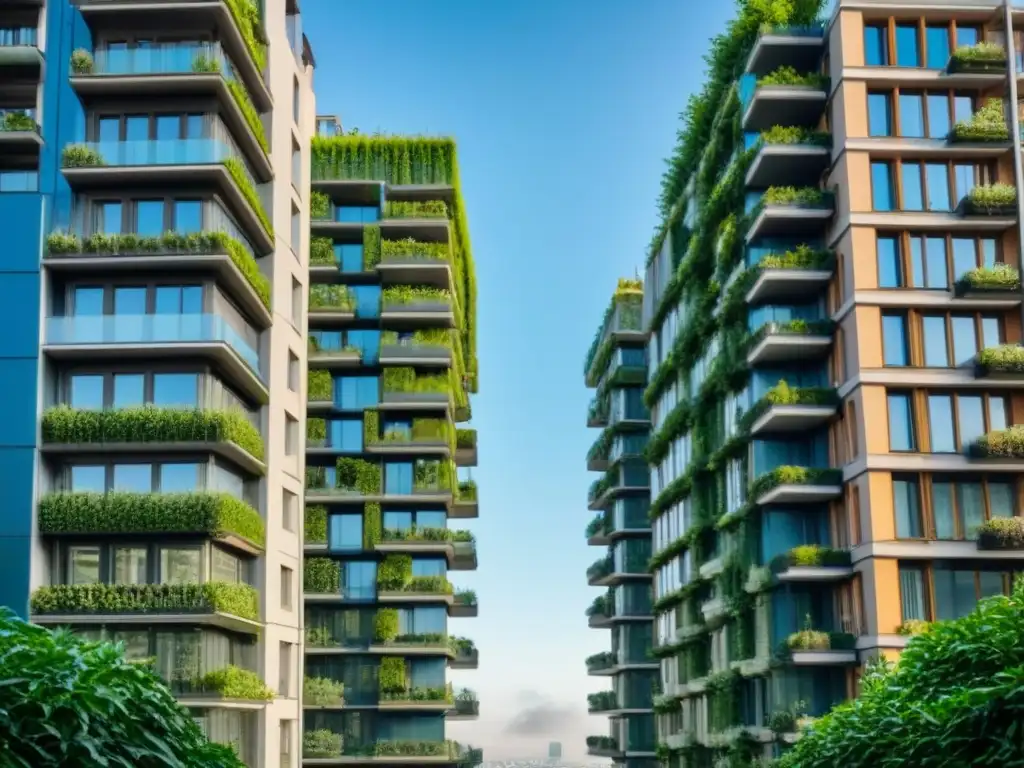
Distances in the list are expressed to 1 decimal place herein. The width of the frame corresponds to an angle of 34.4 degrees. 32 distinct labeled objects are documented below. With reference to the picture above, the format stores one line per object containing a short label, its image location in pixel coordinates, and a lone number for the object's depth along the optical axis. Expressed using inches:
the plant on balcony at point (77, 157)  2027.6
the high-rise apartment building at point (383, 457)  3107.8
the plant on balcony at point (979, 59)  2148.1
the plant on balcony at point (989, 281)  2095.2
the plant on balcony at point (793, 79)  2244.1
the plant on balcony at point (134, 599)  1926.7
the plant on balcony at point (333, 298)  3206.2
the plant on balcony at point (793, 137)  2233.0
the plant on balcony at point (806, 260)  2214.1
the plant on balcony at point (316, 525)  3169.3
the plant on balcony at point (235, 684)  1941.4
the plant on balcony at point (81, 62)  2041.1
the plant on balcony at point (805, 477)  2151.8
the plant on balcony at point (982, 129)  2150.6
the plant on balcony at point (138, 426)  1953.7
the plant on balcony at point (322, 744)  3031.5
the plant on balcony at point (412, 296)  3238.2
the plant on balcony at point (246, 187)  2060.8
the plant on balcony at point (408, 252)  3225.9
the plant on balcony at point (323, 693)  3070.9
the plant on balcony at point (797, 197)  2209.6
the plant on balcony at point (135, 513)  1930.4
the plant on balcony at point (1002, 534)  2021.4
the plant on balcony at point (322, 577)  3137.3
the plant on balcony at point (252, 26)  2121.1
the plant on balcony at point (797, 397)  2178.8
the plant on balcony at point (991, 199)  2127.2
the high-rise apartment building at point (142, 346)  1951.3
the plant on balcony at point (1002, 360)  2073.1
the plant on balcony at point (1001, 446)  2052.2
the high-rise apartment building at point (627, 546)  3821.4
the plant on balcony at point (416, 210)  3238.2
